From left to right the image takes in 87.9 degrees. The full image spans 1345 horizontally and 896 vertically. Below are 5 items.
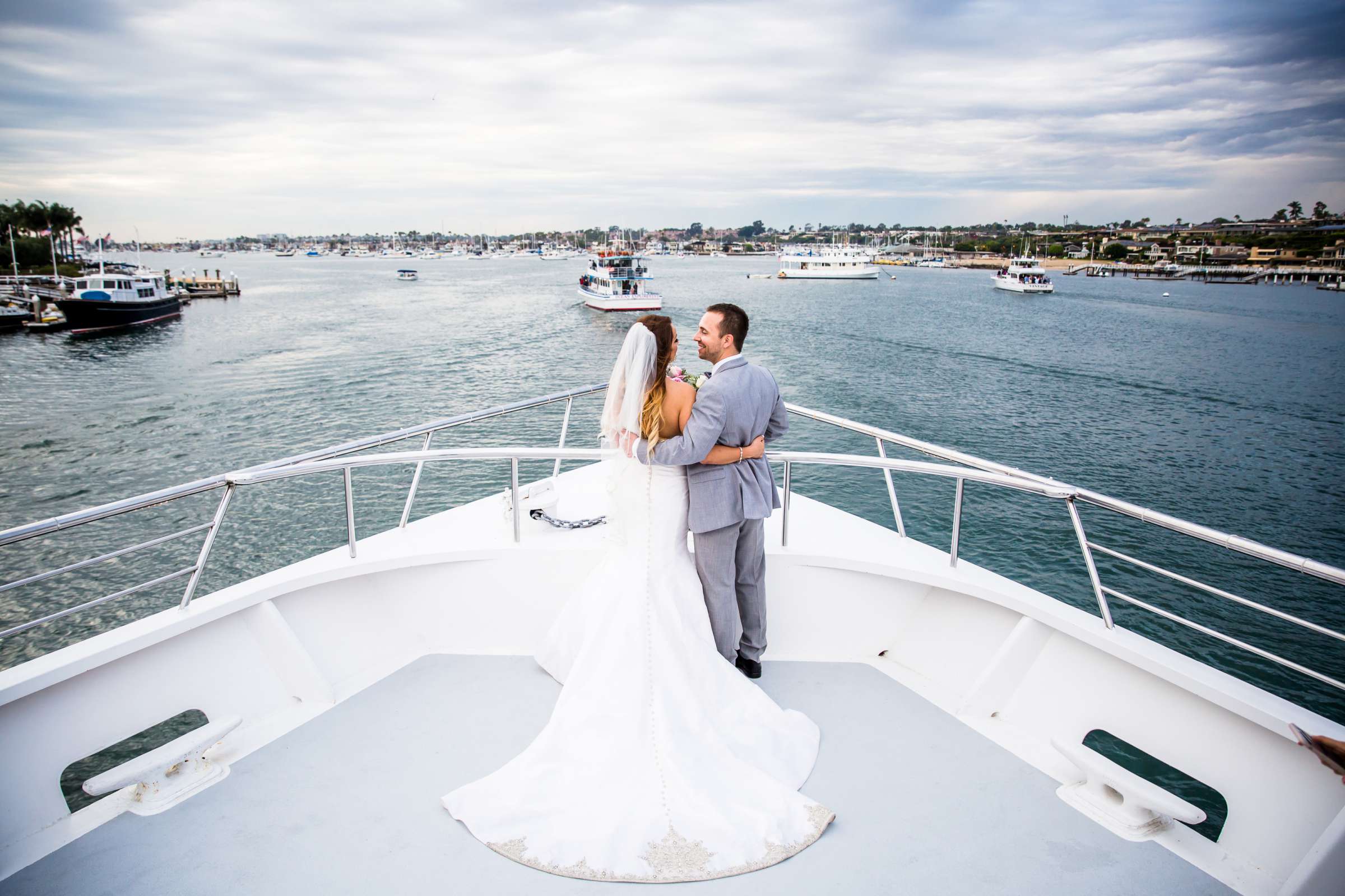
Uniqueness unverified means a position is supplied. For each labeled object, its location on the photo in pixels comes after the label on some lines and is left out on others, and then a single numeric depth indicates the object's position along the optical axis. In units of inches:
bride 84.7
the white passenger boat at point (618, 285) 1841.8
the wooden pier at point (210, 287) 2290.8
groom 102.0
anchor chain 141.0
